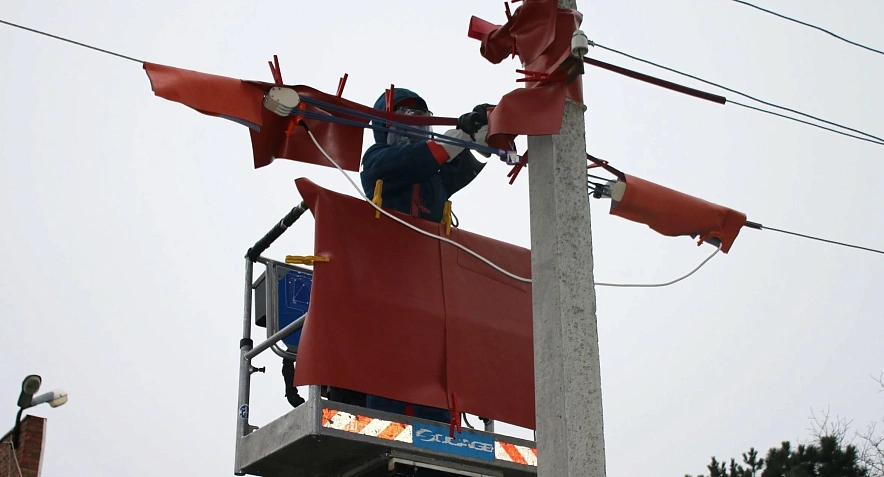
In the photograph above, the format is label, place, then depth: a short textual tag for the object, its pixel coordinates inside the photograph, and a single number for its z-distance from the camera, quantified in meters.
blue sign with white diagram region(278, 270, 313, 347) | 8.44
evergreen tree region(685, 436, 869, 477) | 22.88
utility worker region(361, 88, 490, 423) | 7.59
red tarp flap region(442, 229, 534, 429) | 7.75
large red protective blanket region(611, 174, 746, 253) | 7.72
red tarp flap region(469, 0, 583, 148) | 6.57
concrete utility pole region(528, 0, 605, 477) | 5.77
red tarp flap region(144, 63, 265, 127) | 6.61
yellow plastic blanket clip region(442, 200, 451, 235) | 7.96
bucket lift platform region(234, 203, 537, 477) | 6.93
